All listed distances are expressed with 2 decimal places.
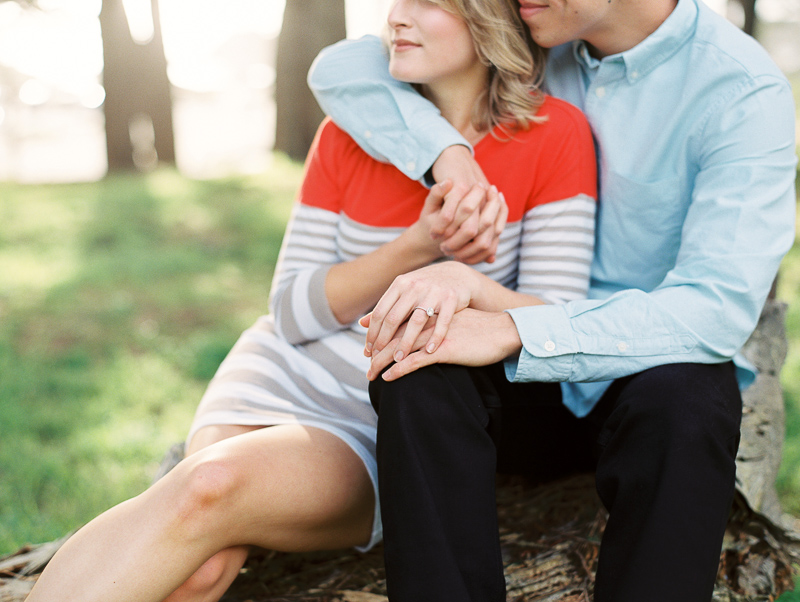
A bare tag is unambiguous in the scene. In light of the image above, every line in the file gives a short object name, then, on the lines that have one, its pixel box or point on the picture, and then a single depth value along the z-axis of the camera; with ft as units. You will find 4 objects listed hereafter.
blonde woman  5.29
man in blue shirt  4.65
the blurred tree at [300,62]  21.49
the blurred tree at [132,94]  25.84
